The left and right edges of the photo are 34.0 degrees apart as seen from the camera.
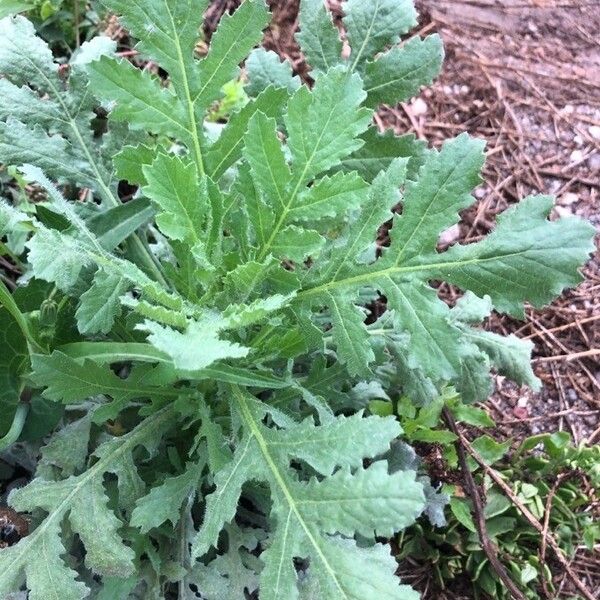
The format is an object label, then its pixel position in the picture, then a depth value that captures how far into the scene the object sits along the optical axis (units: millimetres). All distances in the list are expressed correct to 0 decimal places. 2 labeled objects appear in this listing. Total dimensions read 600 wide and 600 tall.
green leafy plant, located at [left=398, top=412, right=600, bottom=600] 611
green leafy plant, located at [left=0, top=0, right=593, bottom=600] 442
